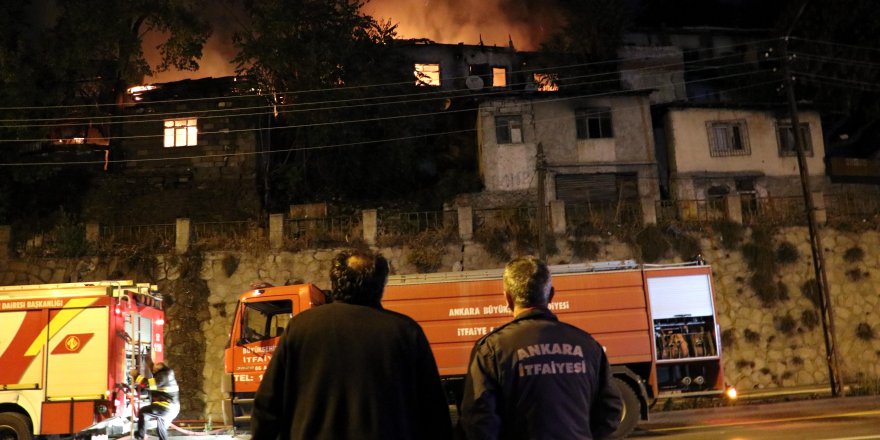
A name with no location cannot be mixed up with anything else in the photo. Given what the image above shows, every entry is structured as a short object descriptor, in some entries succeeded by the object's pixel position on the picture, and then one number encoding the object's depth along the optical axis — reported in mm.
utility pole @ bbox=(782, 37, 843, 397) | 18062
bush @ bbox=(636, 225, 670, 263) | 22234
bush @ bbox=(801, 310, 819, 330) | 21719
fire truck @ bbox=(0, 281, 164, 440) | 11125
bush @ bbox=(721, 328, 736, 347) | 21312
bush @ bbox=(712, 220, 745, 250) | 22406
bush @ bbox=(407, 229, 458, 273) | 21953
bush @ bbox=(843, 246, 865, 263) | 22469
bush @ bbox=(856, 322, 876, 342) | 21719
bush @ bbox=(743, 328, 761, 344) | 21422
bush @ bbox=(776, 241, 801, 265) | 22391
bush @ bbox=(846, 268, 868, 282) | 22266
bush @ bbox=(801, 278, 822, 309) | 21984
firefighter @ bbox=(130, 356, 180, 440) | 11336
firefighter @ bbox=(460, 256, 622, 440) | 3404
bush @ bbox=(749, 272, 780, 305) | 21828
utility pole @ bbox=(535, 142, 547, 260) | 20656
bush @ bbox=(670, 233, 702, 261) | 22266
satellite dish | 35812
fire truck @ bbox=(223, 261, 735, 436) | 12641
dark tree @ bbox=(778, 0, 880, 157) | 32906
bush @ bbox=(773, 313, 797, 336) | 21625
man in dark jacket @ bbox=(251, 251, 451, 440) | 3029
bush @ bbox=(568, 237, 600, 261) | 22234
